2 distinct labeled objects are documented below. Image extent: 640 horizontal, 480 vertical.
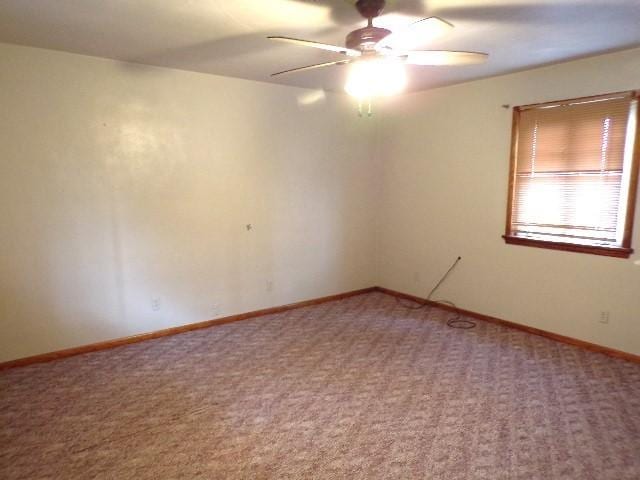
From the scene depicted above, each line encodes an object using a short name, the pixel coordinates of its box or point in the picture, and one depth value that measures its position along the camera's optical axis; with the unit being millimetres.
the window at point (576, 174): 3176
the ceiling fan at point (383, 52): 1983
